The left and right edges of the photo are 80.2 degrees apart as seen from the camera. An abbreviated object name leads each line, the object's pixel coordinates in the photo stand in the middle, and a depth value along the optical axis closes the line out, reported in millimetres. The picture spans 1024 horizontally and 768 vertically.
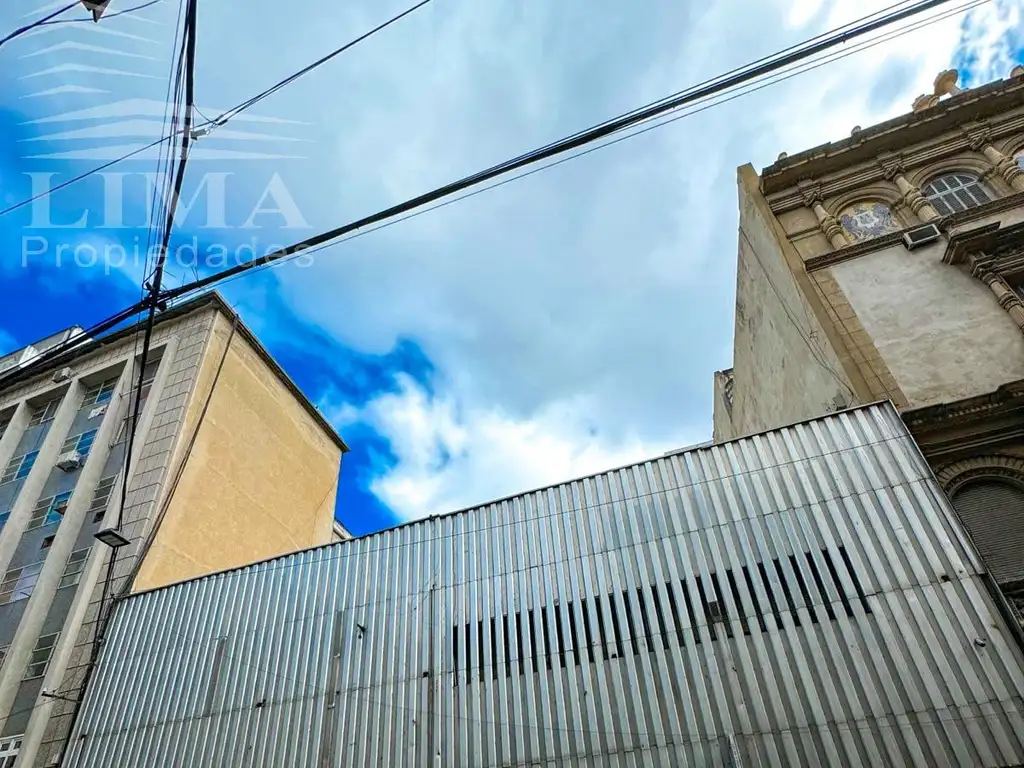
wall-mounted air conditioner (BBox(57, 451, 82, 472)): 17516
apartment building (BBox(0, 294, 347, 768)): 13609
